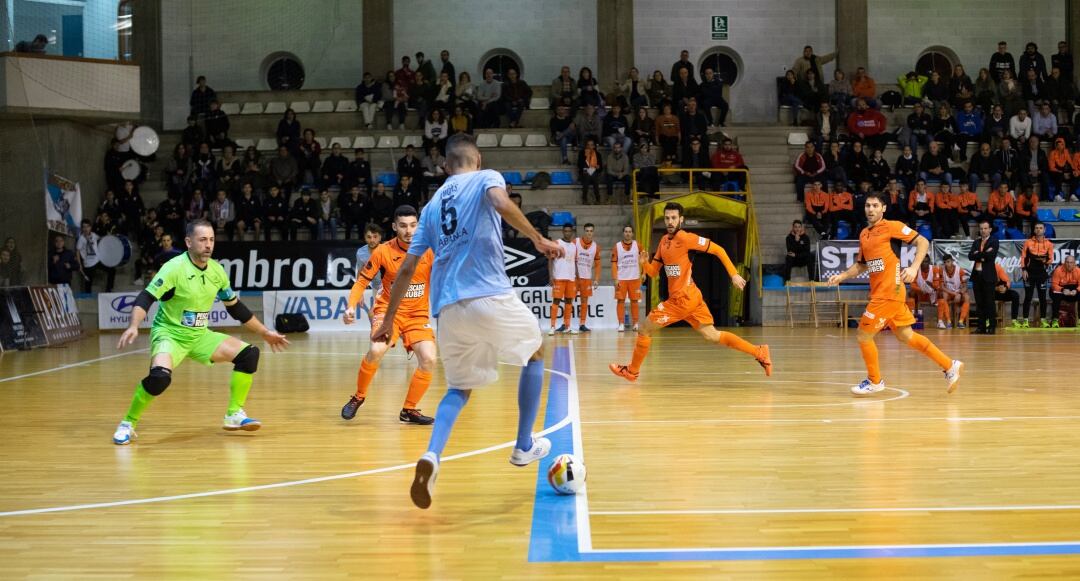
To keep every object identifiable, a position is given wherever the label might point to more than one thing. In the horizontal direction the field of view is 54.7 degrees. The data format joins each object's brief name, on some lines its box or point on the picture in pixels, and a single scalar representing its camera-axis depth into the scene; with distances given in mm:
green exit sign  31625
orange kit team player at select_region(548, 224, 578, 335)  21312
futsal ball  5477
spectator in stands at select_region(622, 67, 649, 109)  27080
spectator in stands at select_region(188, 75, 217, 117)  27219
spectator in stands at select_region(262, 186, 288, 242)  24047
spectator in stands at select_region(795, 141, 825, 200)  24672
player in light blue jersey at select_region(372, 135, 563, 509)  5324
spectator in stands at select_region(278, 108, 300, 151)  26250
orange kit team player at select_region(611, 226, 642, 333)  20531
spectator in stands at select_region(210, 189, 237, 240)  23922
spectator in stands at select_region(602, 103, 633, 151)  25031
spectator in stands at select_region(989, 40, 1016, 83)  28156
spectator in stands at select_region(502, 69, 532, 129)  27109
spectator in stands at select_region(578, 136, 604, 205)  24703
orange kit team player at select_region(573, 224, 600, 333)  21359
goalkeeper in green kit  7680
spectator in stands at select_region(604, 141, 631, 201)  24734
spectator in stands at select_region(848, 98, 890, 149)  25781
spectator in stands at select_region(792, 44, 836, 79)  28166
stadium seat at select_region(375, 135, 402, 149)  26953
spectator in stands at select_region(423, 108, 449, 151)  25859
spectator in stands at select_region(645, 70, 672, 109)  27297
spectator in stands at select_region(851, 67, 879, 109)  27873
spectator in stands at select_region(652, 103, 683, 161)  25172
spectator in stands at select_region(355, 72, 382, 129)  27625
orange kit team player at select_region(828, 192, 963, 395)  10008
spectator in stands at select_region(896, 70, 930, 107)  28547
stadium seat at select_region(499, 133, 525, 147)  26453
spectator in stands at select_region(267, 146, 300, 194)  24953
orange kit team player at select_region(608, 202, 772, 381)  11234
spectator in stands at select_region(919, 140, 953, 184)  25078
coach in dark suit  20625
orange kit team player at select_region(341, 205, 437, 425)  8625
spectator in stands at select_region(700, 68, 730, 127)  27109
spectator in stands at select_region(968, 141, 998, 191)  24969
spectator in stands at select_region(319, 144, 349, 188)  24859
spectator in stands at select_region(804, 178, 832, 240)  23906
